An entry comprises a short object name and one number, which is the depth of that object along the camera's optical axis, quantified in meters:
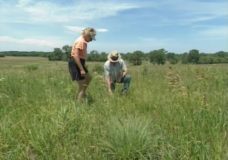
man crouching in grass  4.18
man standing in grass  3.83
